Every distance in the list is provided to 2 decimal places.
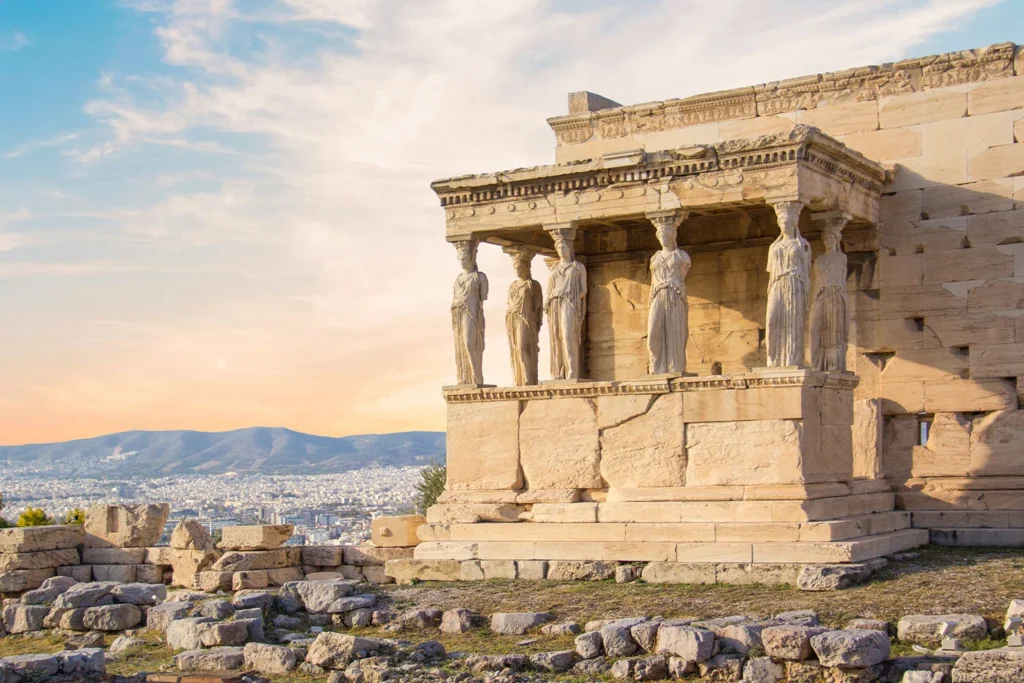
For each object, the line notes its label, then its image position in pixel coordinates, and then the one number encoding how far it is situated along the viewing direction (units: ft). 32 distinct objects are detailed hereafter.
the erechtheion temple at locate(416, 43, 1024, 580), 55.31
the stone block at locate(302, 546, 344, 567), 67.46
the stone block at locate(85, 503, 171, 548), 70.13
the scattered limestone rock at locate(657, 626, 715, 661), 42.16
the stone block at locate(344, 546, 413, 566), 66.18
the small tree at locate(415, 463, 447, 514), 102.53
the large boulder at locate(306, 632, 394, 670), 45.52
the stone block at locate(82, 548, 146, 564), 69.77
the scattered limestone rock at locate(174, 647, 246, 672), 46.88
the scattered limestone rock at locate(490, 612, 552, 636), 48.32
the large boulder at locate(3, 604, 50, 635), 58.08
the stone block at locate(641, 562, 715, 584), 52.75
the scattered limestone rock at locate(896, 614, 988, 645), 42.47
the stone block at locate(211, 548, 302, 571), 65.77
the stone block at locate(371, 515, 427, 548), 66.03
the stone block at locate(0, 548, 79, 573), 68.08
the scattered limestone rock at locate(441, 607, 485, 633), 49.49
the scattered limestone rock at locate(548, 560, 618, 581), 54.70
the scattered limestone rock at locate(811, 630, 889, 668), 40.04
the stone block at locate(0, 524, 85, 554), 68.39
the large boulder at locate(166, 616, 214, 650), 50.44
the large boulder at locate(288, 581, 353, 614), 53.78
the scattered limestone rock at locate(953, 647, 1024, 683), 37.86
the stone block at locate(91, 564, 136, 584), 68.90
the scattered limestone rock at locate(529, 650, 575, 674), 43.56
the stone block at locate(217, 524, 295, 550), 66.90
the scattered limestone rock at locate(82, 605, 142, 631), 56.08
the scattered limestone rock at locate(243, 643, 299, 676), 45.98
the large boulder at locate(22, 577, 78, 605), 60.95
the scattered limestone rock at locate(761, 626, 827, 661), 41.14
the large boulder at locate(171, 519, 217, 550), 67.62
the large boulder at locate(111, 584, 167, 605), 57.62
